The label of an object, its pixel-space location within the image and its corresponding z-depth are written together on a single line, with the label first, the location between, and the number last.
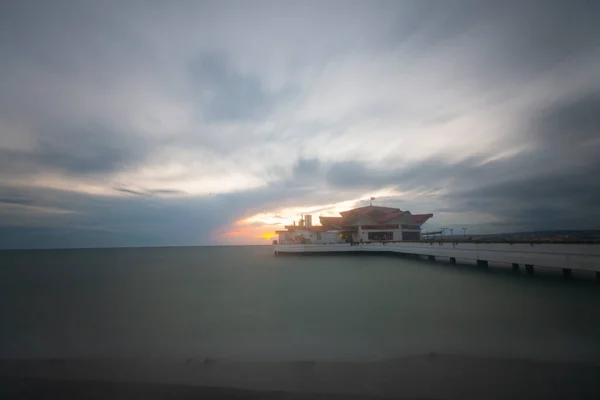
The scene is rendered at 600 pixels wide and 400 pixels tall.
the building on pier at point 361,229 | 50.34
